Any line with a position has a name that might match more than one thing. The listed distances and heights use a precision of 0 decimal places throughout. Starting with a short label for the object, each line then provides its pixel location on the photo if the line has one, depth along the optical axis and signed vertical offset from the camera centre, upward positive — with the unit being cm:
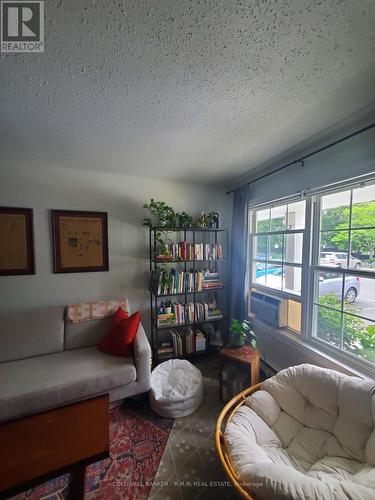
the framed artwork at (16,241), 198 -2
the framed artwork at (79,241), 216 -1
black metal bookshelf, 235 -39
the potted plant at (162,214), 232 +32
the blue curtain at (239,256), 245 -19
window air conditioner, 205 -75
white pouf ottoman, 158 -128
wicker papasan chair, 79 -105
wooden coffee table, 96 -112
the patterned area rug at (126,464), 111 -144
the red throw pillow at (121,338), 178 -91
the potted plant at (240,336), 181 -89
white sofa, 137 -105
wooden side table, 168 -115
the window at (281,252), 196 -12
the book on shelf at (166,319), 230 -94
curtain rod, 129 +74
